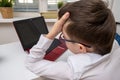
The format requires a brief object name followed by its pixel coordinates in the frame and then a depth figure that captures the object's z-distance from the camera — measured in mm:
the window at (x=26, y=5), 2154
